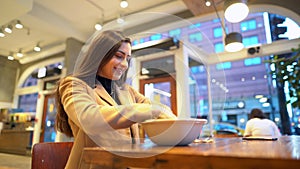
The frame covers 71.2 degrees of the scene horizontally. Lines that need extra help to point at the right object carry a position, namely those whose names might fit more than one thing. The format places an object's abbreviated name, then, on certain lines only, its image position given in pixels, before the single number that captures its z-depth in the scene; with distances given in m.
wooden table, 0.44
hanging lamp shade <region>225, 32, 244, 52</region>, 2.89
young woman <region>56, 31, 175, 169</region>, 0.62
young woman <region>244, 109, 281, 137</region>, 2.76
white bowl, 0.64
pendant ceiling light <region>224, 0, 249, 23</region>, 2.31
